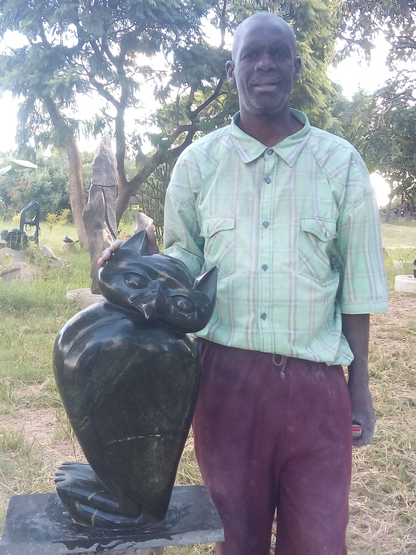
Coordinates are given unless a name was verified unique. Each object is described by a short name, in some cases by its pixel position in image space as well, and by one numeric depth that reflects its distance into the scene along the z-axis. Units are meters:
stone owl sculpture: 1.21
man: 1.36
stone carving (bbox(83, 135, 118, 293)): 6.38
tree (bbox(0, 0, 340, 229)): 8.04
